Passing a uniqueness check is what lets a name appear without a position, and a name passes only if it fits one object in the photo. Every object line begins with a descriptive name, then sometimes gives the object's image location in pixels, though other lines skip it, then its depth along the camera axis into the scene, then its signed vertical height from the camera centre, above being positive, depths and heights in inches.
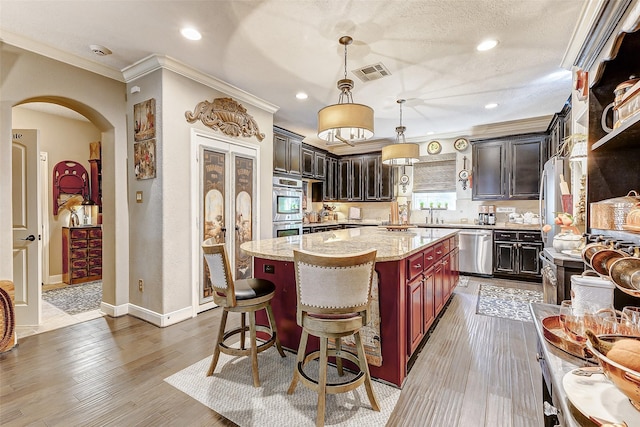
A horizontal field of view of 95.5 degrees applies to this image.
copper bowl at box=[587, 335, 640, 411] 19.9 -12.0
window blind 244.2 +30.8
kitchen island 81.2 -24.2
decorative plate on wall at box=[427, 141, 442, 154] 247.8 +53.1
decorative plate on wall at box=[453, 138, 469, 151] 236.5 +53.7
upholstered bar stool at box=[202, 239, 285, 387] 79.0 -24.6
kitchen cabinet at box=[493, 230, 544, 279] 195.0 -30.3
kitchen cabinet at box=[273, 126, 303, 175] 194.2 +40.5
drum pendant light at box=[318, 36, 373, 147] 91.0 +29.3
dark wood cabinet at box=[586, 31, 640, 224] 44.8 +10.1
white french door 138.5 +4.8
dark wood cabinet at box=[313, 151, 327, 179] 255.6 +40.8
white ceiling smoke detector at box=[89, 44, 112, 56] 114.0 +63.8
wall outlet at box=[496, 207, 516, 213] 225.6 -0.5
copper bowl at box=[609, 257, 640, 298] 28.1 -6.5
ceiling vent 128.5 +62.8
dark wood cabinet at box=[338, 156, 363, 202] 277.4 +29.7
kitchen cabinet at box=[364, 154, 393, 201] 262.8 +27.4
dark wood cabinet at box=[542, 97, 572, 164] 154.8 +47.4
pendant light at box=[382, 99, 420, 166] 141.7 +28.1
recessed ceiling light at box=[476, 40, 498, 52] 109.9 +63.2
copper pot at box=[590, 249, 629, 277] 33.6 -5.9
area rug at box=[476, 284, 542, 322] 138.5 -49.6
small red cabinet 191.9 -30.7
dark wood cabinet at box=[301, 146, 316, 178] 237.8 +38.3
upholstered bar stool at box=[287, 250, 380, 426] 63.5 -20.5
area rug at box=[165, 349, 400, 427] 69.4 -49.8
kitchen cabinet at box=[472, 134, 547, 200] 205.9 +31.3
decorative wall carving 138.5 +46.9
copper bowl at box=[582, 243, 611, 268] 37.8 -5.4
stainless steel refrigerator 131.3 +9.7
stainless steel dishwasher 208.5 -30.7
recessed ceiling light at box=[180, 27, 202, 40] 103.1 +63.5
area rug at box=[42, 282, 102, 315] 148.3 -50.1
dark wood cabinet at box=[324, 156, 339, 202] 277.1 +27.8
